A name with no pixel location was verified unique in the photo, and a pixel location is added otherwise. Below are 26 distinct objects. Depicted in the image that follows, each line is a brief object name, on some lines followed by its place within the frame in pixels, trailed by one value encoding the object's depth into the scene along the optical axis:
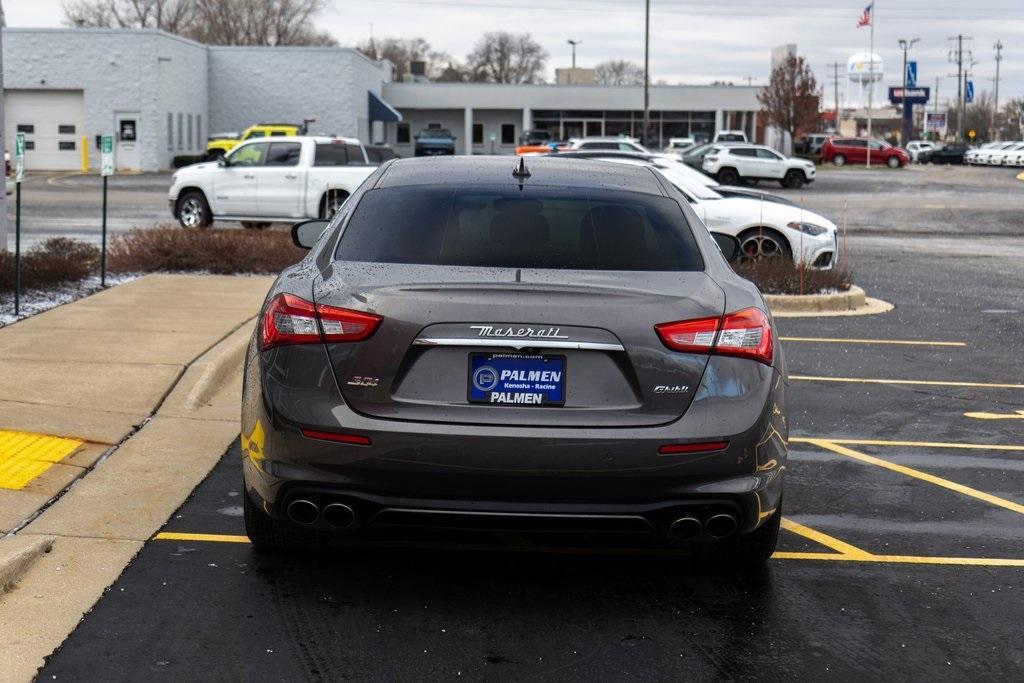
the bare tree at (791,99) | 82.44
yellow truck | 48.88
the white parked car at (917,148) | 90.44
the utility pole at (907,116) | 117.69
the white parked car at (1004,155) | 79.06
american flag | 75.75
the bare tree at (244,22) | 110.98
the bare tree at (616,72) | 150.29
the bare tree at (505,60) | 133.50
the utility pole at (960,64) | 131.50
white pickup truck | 23.84
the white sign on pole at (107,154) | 13.80
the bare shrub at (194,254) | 16.08
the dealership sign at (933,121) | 123.53
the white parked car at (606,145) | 41.78
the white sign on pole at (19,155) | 10.88
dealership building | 53.97
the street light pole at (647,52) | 61.09
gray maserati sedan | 4.56
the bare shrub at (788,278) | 14.95
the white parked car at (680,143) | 73.66
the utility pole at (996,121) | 144.44
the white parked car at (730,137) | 66.38
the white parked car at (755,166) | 48.56
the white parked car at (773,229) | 17.05
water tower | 130.88
